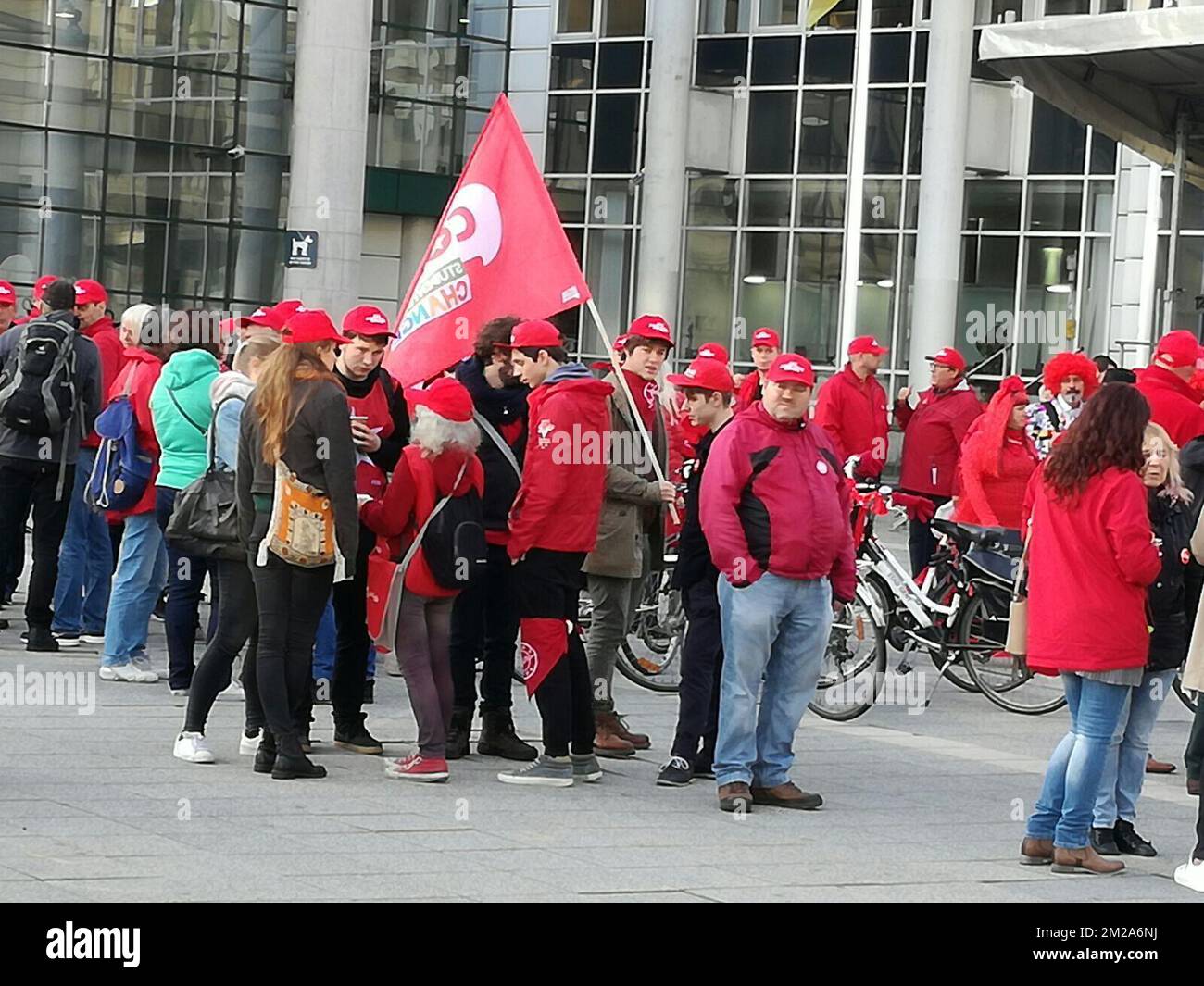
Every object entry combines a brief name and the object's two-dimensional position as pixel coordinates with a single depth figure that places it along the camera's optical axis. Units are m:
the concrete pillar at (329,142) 30.81
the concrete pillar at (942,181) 34.69
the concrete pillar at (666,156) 36.62
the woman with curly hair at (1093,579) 8.19
